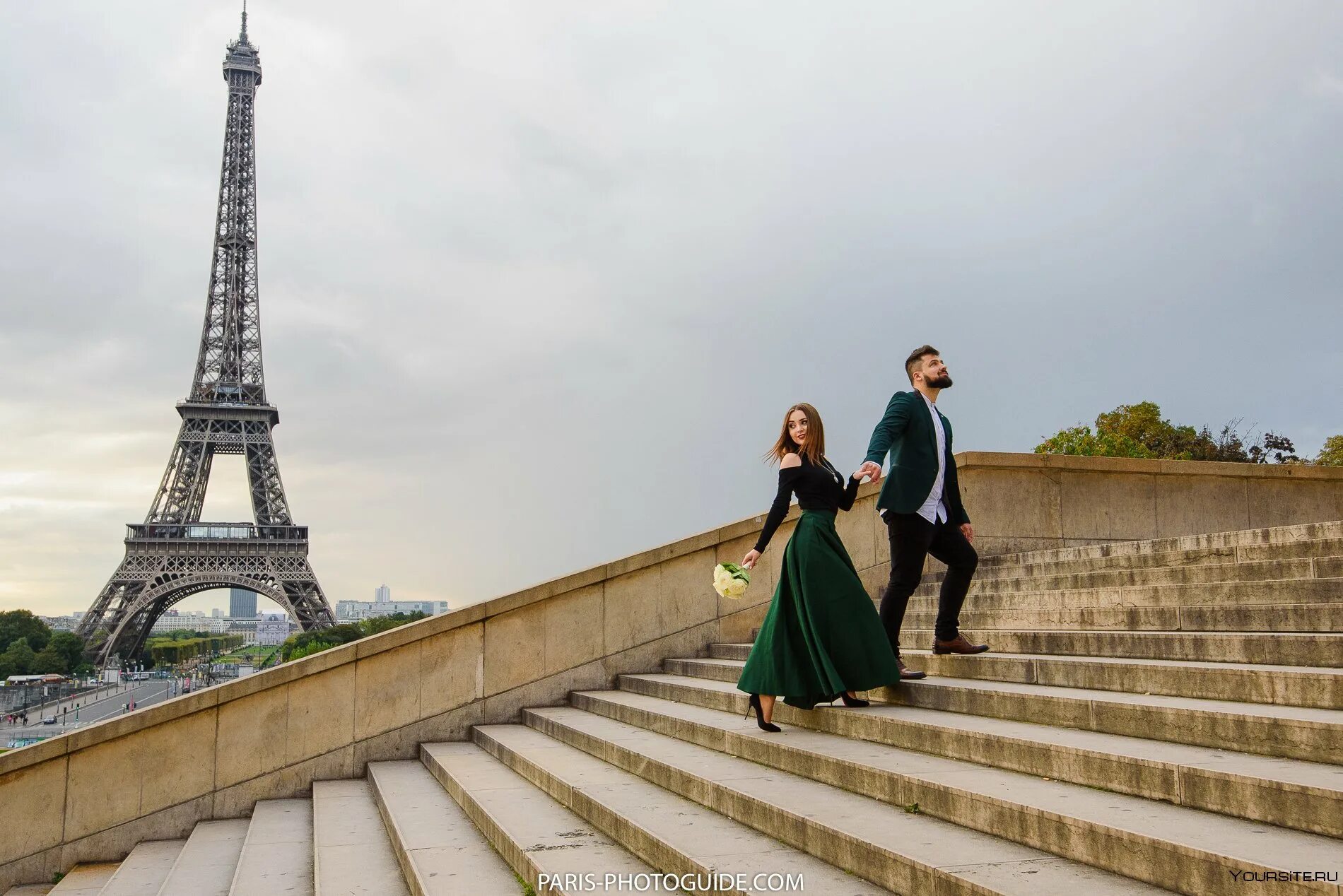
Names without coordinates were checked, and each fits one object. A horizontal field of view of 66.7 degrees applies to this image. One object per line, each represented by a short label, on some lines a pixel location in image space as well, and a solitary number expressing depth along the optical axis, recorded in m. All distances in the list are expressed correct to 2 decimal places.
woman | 5.21
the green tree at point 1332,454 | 30.91
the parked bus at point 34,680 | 69.25
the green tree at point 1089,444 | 32.62
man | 5.70
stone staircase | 3.06
